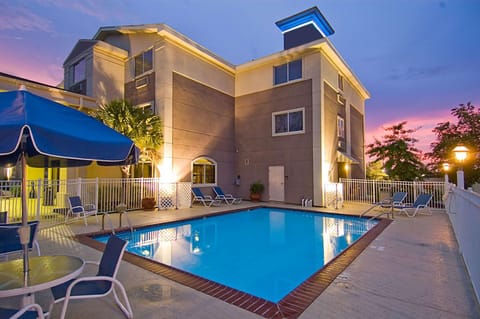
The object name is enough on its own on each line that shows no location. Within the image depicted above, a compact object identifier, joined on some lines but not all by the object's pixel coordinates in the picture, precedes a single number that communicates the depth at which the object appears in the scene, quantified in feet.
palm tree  38.19
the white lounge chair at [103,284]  8.79
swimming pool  16.52
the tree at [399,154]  51.98
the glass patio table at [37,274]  7.54
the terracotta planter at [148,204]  39.11
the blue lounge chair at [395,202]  34.34
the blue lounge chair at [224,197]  47.51
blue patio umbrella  7.06
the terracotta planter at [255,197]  50.08
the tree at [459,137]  60.43
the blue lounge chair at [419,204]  34.04
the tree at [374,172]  81.42
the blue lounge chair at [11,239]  13.34
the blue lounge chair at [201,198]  44.32
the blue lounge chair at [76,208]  28.05
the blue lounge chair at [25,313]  6.78
